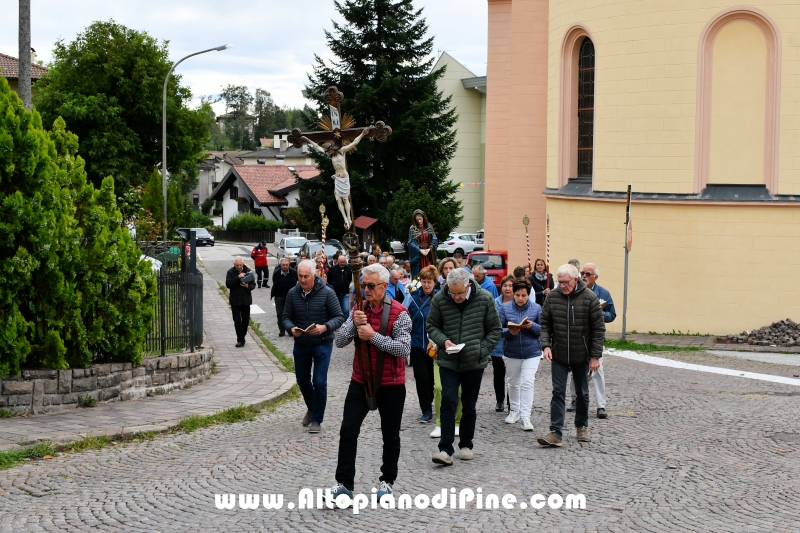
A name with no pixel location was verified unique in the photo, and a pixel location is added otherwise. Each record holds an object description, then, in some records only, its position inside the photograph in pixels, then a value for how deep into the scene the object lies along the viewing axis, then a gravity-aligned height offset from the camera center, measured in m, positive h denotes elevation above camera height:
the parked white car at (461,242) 50.65 -1.10
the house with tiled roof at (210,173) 114.19 +5.20
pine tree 39.53 +4.65
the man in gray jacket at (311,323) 10.37 -1.12
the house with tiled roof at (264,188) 74.69 +2.32
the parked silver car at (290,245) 40.69 -1.09
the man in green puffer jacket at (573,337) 9.74 -1.12
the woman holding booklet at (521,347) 10.54 -1.33
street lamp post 34.92 +2.65
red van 27.17 -1.07
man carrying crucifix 7.54 -1.19
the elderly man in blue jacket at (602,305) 11.32 -0.99
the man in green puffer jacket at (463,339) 8.93 -1.05
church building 19.80 +1.33
